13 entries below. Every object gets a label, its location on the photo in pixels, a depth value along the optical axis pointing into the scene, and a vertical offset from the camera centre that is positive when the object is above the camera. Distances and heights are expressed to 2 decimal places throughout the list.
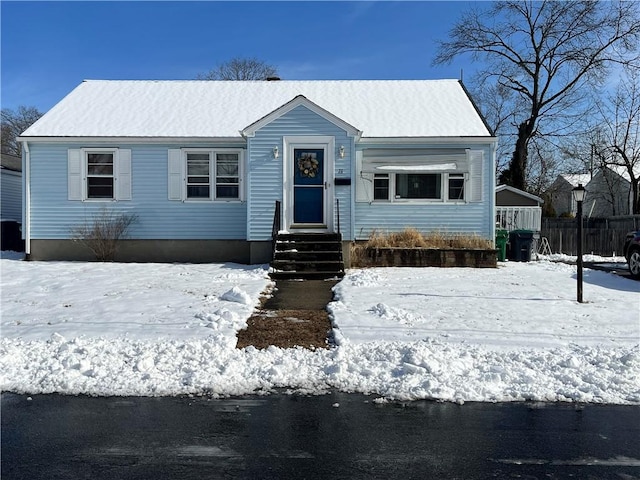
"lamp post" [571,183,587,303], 9.41 +0.32
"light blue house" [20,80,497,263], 15.09 +1.47
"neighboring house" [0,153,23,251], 18.72 +1.14
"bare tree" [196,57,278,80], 41.75 +13.03
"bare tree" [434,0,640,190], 28.61 +10.26
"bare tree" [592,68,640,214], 34.18 +5.79
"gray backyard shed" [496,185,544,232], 21.28 +0.67
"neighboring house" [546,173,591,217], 43.04 +3.68
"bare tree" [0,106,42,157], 46.28 +9.98
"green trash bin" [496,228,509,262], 15.94 -0.25
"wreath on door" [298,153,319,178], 14.36 +1.91
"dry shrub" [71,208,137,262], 14.89 +0.03
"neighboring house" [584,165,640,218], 43.50 +3.66
